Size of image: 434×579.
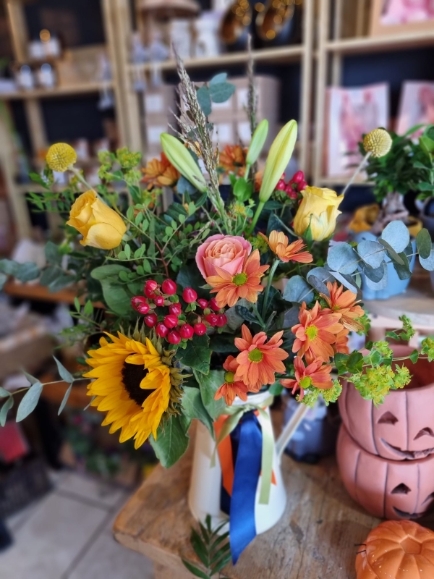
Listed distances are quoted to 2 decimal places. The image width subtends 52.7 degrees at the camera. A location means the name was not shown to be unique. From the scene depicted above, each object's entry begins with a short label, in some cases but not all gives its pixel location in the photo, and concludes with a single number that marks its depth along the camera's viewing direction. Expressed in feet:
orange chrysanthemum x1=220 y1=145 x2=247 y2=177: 2.11
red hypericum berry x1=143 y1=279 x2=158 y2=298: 1.59
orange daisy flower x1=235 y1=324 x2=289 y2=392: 1.53
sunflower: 1.54
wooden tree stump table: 2.03
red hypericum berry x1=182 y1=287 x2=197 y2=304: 1.57
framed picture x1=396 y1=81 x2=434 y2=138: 4.52
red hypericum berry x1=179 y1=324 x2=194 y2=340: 1.55
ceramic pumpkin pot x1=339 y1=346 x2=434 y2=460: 1.92
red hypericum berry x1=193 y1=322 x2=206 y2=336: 1.60
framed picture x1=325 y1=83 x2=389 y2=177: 4.68
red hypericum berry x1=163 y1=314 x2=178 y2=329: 1.55
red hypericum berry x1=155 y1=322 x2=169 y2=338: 1.56
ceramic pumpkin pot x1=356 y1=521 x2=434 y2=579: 1.71
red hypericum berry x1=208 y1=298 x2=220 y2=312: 1.62
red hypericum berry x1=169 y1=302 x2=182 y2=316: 1.56
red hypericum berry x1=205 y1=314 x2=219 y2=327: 1.62
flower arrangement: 1.55
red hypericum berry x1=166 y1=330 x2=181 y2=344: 1.55
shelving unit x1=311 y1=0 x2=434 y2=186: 4.22
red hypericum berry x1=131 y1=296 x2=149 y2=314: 1.59
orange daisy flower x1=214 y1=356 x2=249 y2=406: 1.60
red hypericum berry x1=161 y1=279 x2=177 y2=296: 1.59
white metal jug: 2.18
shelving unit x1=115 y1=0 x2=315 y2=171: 4.50
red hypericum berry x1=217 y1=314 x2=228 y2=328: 1.65
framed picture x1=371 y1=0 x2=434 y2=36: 4.07
